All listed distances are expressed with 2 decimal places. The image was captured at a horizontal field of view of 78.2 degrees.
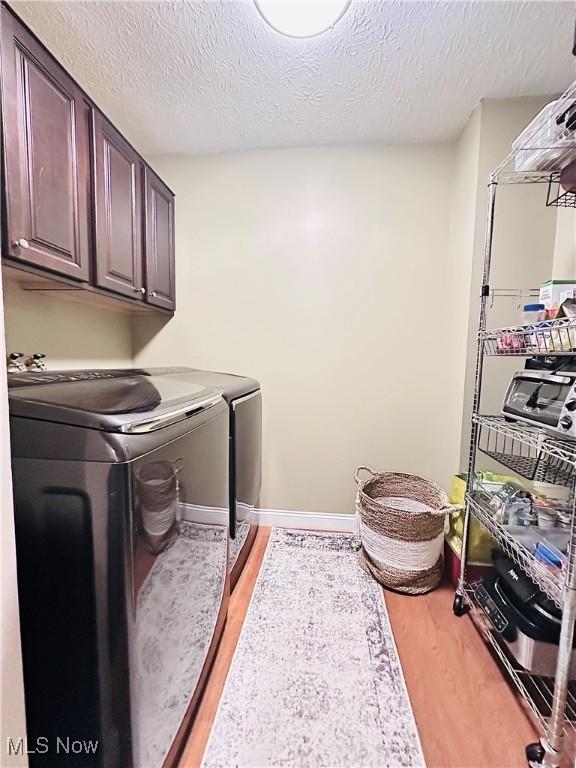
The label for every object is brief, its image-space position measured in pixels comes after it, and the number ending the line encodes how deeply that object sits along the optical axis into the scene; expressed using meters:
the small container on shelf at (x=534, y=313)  1.25
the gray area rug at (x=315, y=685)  1.04
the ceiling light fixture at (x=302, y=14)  1.18
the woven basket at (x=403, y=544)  1.69
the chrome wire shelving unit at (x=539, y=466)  0.97
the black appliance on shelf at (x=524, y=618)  1.14
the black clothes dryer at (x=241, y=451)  1.60
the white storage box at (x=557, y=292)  1.19
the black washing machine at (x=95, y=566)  0.70
